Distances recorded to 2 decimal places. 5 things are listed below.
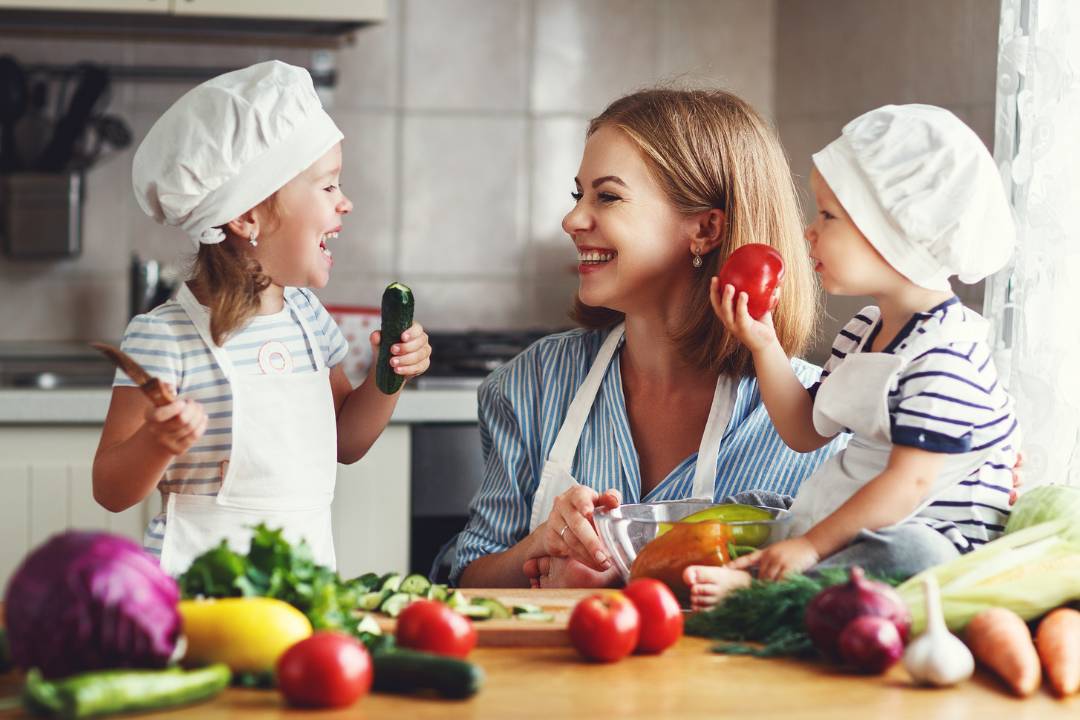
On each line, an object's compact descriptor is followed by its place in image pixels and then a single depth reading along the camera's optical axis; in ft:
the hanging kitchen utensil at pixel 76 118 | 10.03
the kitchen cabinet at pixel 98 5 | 9.13
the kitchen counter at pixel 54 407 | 8.32
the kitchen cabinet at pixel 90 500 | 8.43
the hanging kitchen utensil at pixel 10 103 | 9.86
